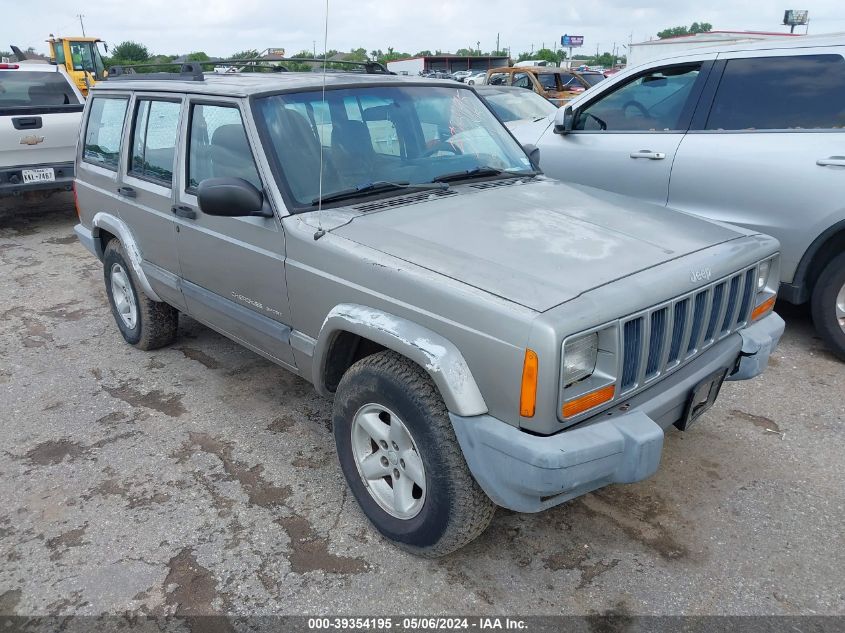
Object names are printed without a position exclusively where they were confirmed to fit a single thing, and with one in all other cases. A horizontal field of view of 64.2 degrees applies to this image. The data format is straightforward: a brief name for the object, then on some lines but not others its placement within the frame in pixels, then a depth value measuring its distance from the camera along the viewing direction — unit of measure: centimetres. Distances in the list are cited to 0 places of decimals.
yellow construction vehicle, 2141
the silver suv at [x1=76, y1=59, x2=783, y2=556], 230
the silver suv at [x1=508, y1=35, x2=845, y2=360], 432
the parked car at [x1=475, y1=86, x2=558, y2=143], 941
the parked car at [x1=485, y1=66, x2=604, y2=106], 1759
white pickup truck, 803
